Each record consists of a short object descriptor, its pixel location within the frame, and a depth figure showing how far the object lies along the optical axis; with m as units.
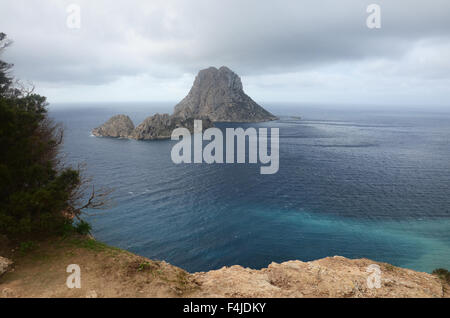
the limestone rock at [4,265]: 14.88
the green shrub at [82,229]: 20.23
